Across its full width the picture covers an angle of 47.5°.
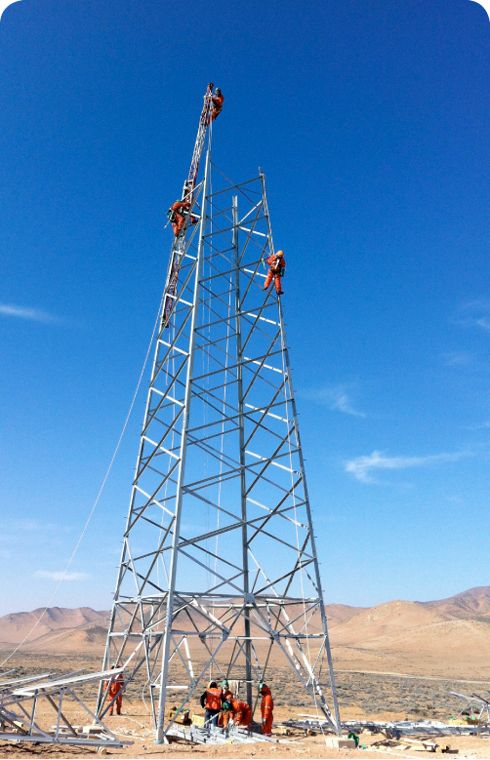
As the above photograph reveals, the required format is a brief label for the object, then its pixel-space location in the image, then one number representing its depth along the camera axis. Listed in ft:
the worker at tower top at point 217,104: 80.02
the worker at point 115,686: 58.93
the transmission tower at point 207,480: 54.44
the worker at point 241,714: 54.49
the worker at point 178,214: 73.61
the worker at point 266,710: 54.90
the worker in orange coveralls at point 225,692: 56.08
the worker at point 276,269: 67.92
